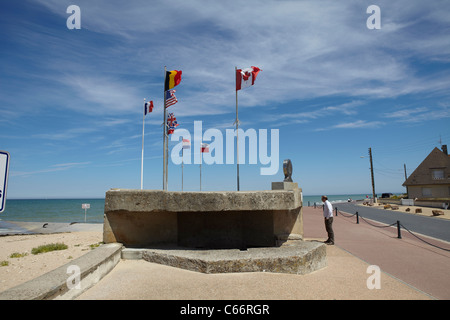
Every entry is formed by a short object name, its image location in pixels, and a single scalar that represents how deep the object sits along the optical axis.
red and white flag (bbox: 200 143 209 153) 27.41
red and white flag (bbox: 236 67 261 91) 14.46
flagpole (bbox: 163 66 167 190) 13.61
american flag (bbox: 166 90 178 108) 13.89
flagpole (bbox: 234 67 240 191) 13.77
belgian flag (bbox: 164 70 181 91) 13.98
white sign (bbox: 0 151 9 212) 3.03
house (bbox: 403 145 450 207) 35.88
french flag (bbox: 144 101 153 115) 18.86
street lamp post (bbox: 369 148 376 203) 41.62
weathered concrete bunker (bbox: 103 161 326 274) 5.72
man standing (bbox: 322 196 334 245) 9.88
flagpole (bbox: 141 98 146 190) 17.19
